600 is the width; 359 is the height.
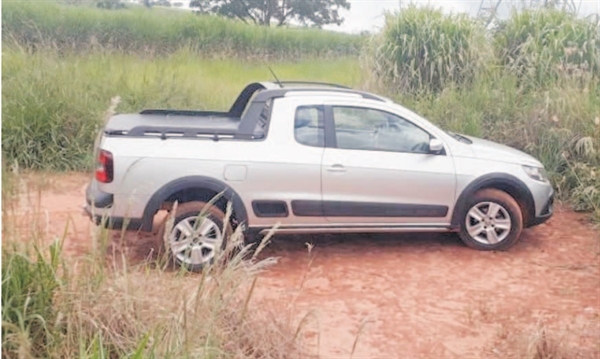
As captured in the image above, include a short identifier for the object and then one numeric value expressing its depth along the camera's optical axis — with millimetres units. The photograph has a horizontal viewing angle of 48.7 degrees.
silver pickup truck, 5691
